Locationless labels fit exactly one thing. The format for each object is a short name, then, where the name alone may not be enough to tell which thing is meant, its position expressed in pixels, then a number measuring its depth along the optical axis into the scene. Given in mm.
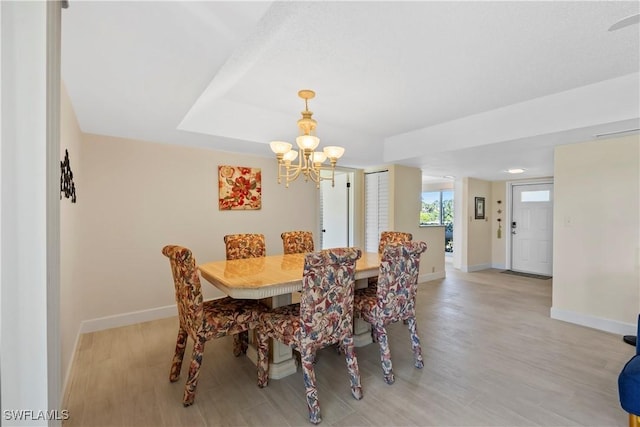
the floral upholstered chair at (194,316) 1933
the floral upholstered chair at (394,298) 2213
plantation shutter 5137
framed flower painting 3951
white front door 5992
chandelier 2402
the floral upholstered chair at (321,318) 1833
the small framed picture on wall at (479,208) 6605
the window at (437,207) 7738
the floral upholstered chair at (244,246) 3221
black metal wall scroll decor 2078
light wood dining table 1979
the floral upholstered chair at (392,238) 3383
